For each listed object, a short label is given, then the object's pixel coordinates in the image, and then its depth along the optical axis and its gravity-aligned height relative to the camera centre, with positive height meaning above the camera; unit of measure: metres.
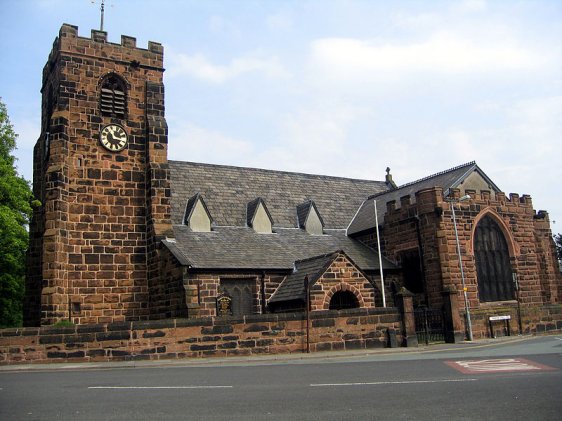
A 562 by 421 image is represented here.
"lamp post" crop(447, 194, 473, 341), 23.83 +1.03
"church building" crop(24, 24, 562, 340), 23.89 +3.46
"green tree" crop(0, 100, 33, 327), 27.48 +4.74
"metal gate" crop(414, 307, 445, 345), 23.02 -0.93
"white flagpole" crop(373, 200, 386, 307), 26.75 +0.75
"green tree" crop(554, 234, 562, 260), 68.44 +6.29
